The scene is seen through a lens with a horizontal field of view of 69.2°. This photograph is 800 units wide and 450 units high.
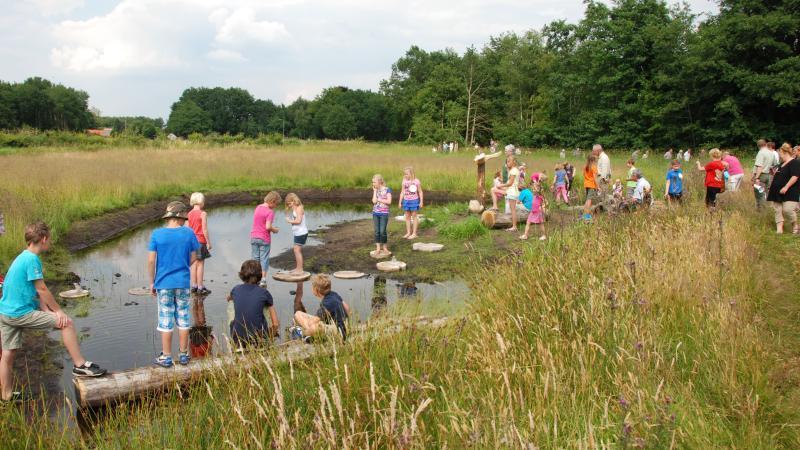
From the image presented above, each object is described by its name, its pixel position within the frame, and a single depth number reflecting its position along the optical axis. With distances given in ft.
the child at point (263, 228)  31.19
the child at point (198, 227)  30.60
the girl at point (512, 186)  44.29
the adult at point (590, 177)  45.11
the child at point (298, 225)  33.58
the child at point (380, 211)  38.29
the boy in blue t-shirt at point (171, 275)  20.24
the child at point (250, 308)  19.06
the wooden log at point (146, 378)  14.53
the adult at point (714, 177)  40.73
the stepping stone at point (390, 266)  36.22
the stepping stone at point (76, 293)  29.86
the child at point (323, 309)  19.33
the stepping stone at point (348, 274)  34.55
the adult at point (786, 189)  34.01
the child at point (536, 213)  41.08
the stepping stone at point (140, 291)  30.83
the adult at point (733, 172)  51.03
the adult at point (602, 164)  44.88
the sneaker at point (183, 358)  17.13
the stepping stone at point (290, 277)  34.17
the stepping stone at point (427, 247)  41.24
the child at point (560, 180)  58.18
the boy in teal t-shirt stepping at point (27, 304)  17.12
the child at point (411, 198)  42.88
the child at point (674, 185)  44.24
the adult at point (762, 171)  44.37
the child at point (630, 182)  46.66
